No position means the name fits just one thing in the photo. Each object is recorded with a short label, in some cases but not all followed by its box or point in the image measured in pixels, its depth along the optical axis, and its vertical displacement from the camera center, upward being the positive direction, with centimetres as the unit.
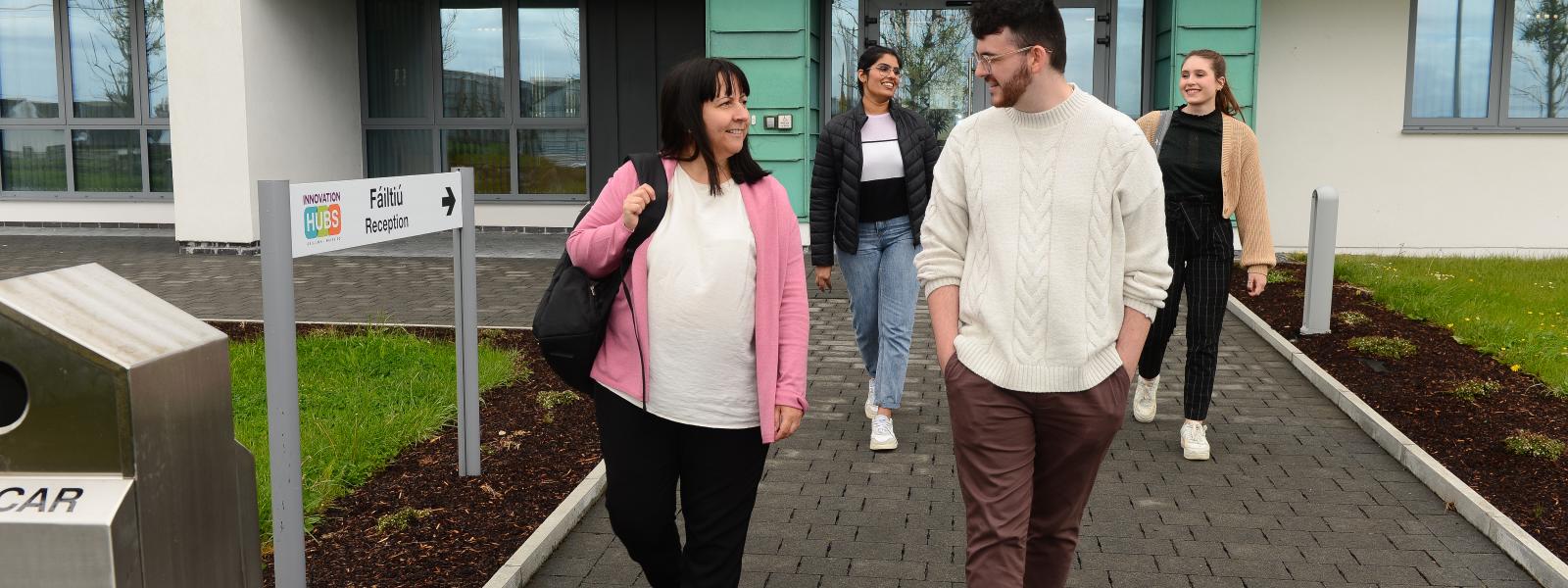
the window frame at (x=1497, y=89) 1394 +58
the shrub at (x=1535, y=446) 585 -128
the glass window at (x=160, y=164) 1658 -20
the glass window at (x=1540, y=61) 1399 +87
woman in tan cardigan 575 -23
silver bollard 891 -75
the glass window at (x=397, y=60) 1636 +103
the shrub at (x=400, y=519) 492 -133
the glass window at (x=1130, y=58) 1413 +91
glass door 1413 +102
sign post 371 -28
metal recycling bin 157 -34
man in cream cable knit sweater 309 -29
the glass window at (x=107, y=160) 1664 -15
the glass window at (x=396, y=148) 1661 -1
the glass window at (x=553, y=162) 1630 -17
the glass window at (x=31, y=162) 1681 -18
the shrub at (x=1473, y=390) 709 -125
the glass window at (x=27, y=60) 1681 +105
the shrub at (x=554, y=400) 681 -126
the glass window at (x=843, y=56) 1452 +96
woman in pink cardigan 336 -46
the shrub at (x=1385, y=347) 820 -120
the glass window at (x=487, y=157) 1645 -12
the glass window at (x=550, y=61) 1619 +101
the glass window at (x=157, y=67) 1652 +96
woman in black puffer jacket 612 -25
